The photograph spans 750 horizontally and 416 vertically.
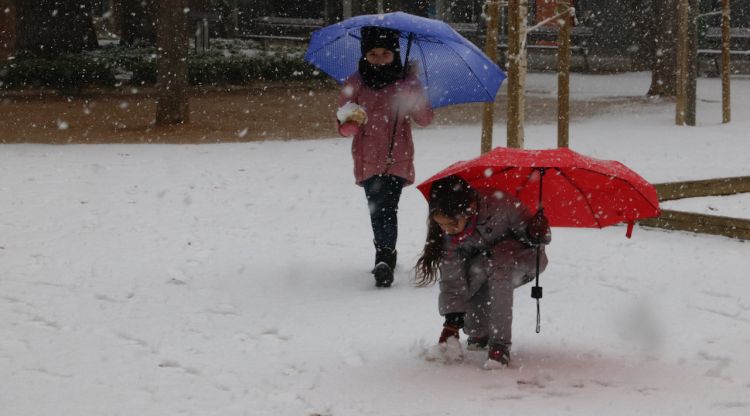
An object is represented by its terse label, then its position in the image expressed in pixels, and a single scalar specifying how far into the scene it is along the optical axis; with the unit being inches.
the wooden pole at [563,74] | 456.4
